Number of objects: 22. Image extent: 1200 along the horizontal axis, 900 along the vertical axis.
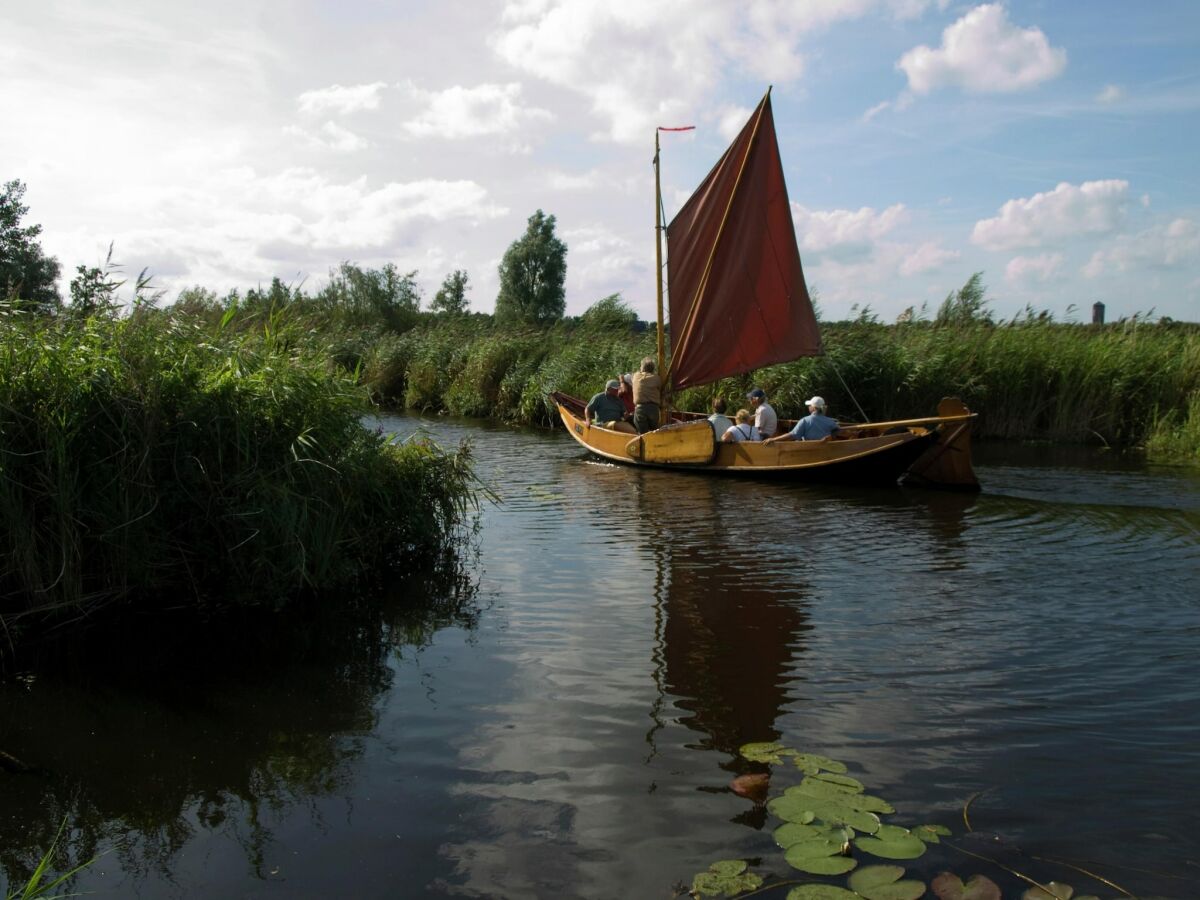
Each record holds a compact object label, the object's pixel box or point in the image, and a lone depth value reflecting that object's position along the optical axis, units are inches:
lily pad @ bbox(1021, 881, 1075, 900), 127.4
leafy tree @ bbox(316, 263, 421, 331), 1770.4
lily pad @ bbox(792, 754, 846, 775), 166.1
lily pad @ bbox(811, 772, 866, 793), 159.0
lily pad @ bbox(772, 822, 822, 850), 140.8
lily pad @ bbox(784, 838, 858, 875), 133.2
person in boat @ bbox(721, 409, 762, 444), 576.7
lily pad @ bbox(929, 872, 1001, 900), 126.7
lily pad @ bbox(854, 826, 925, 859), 136.6
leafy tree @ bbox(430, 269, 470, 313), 2324.1
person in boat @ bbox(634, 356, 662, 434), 652.1
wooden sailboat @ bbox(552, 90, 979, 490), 591.2
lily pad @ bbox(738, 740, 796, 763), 171.3
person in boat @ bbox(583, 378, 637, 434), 675.4
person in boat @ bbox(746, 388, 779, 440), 577.3
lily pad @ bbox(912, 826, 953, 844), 141.9
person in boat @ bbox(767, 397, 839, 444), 539.8
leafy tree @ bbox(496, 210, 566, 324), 2249.0
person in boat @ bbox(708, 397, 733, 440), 593.3
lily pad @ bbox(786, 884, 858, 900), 127.0
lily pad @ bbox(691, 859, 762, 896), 129.7
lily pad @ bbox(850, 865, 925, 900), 126.6
